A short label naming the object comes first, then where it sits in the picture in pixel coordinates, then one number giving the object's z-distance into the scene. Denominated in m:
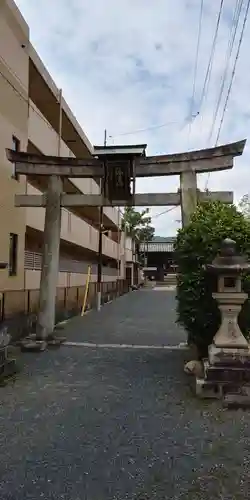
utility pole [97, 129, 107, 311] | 22.70
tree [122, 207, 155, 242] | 49.53
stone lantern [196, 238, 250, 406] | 6.13
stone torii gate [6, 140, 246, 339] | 10.30
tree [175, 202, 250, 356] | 7.24
